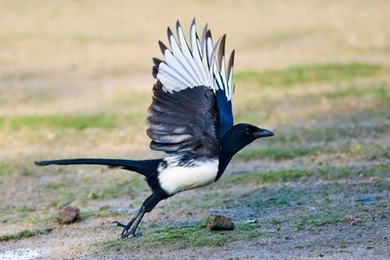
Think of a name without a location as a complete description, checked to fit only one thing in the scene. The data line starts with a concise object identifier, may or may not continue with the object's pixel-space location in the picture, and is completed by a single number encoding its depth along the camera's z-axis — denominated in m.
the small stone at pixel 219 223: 13.97
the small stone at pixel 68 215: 15.59
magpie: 13.57
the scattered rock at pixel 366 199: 15.50
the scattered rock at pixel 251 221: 14.77
